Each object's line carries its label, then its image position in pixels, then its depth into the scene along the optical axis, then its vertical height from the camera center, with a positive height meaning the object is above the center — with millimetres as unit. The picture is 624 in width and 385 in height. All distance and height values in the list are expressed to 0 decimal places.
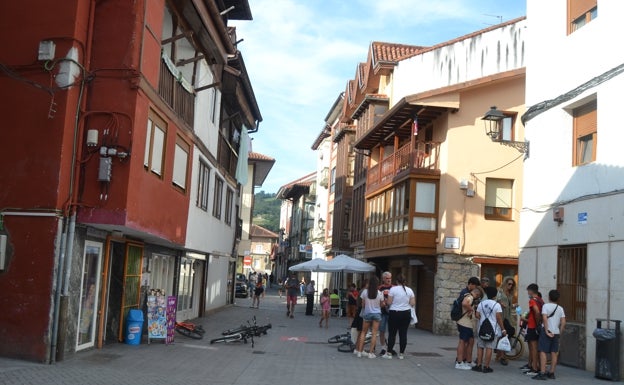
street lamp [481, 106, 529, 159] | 15978 +3266
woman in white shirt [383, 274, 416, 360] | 14242 -820
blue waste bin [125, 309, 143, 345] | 14422 -1554
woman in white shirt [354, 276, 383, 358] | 14078 -825
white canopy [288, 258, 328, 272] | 28245 +21
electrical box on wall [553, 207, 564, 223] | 14055 +1394
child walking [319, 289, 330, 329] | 23469 -1395
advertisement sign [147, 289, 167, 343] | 14758 -1308
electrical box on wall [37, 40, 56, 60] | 11156 +3260
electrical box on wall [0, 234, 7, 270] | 10758 -61
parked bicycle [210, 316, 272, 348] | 15375 -1672
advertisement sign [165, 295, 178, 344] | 15031 -1338
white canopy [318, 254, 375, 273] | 27094 +121
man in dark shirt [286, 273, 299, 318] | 27938 -1180
